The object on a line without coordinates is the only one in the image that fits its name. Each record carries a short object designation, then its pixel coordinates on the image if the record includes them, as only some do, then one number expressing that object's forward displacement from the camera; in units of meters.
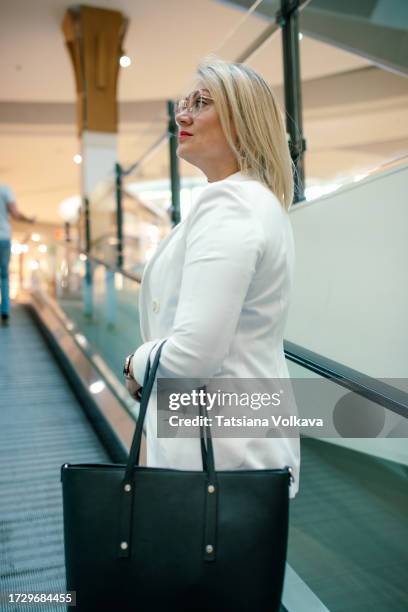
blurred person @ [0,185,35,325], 6.20
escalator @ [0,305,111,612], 2.17
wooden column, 9.81
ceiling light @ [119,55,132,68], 11.54
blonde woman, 0.93
